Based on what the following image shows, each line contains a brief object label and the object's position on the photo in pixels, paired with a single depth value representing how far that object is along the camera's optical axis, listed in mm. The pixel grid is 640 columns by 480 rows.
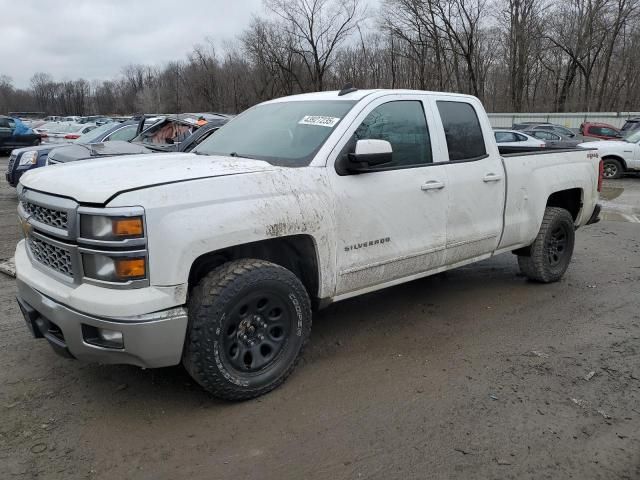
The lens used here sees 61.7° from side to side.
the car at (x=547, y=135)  22769
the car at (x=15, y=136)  22594
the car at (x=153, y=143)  7543
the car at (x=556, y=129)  24078
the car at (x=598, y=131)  22484
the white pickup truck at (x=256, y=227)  2836
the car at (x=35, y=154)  10402
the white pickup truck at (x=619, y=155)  16500
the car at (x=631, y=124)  20894
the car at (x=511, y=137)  19662
